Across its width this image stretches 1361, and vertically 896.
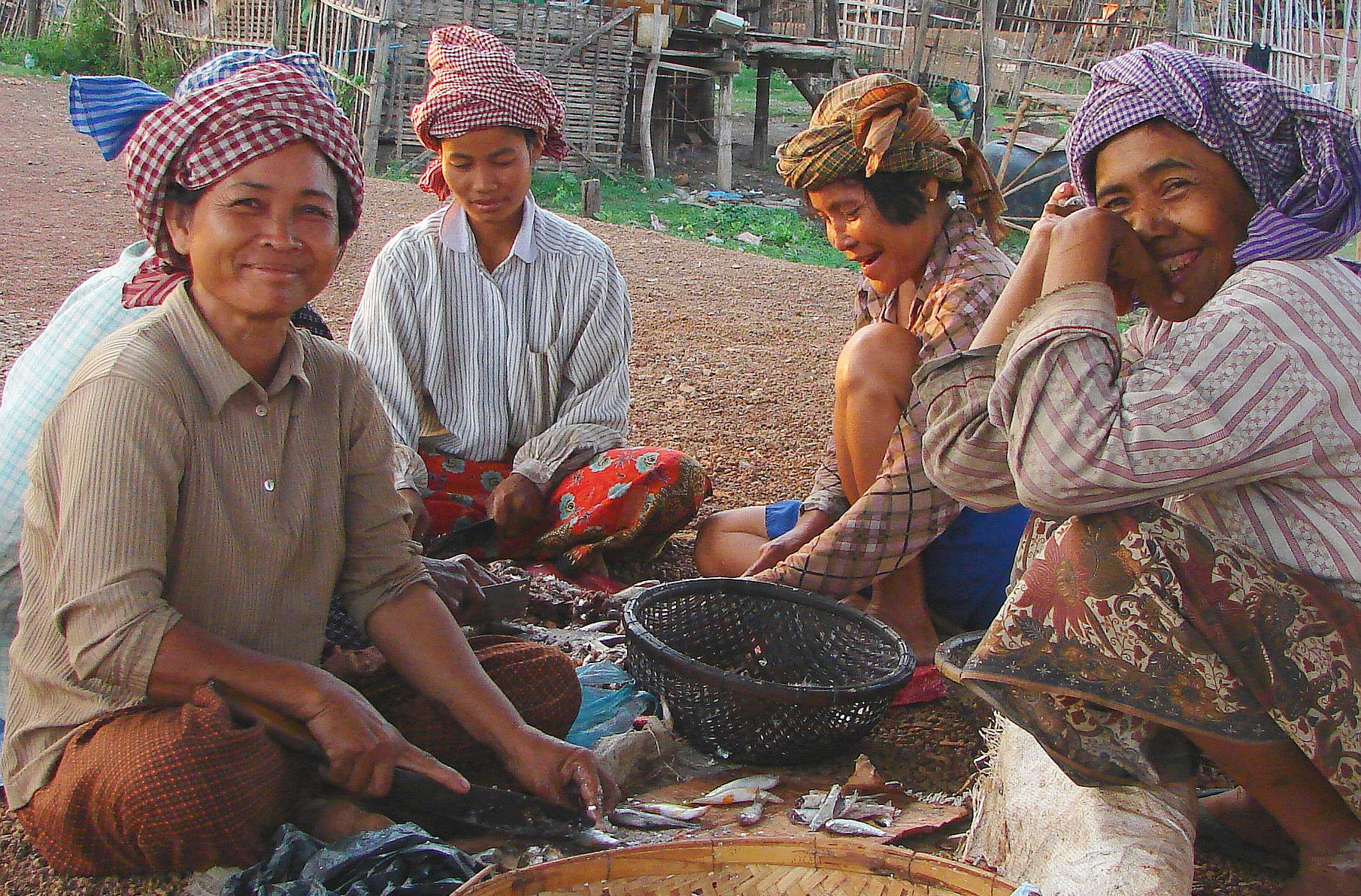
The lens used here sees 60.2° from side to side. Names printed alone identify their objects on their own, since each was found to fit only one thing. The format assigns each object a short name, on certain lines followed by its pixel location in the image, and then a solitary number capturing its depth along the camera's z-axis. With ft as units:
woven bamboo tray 5.37
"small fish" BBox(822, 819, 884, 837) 6.97
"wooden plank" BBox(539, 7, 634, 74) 42.14
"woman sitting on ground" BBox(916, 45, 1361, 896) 5.24
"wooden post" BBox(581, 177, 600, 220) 30.45
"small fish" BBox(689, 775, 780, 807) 7.38
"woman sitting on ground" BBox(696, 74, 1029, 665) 9.23
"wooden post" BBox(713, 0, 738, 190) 46.68
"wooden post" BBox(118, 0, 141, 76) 48.21
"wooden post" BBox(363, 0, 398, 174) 39.45
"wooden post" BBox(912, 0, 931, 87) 48.20
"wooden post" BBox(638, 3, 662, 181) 44.96
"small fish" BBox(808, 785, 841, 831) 7.11
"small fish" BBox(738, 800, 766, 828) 7.14
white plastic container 46.34
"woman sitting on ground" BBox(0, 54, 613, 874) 5.73
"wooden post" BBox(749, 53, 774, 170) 50.47
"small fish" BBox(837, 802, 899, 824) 7.23
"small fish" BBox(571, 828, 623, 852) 6.57
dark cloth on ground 5.74
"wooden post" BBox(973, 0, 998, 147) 41.47
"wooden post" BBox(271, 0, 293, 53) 40.14
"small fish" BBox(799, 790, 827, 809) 7.32
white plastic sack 5.25
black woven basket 7.38
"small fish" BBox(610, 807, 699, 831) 6.99
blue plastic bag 8.14
